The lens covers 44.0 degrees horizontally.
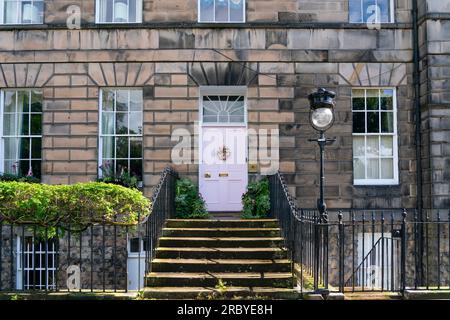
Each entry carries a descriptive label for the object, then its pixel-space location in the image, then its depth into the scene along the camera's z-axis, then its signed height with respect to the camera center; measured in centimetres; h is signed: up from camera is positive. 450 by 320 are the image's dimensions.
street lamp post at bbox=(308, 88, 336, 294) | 862 -16
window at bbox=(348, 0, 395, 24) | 1335 +398
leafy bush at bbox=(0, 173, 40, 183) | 1269 -3
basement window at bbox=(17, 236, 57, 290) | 1258 -196
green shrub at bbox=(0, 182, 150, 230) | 860 -41
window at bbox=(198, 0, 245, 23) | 1335 +399
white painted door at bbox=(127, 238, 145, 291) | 1239 -196
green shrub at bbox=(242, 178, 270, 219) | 1205 -51
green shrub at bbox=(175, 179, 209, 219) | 1218 -58
